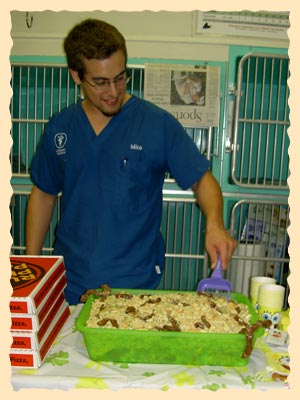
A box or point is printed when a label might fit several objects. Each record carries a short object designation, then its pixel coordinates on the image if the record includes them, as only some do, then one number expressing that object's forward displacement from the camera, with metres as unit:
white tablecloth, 0.82
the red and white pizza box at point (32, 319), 0.86
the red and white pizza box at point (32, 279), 0.85
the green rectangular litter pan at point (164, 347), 0.86
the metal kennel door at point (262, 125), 2.13
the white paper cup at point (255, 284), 1.19
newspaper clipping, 2.08
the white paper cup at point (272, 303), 1.09
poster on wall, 2.03
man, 1.35
